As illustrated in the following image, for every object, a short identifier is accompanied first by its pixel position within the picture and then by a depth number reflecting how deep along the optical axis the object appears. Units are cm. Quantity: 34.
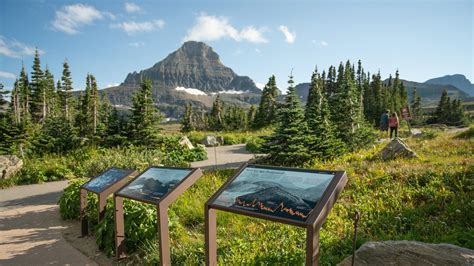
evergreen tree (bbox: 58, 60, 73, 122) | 4156
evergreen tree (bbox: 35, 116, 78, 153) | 1480
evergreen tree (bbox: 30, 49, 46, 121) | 3962
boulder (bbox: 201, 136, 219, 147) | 2277
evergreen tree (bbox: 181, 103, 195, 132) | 4877
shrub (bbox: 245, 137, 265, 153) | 1873
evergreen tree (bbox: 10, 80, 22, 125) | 3238
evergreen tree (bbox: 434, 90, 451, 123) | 5151
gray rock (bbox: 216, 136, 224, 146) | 2430
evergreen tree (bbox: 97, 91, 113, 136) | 1419
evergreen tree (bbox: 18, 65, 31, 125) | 3722
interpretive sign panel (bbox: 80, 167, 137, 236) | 545
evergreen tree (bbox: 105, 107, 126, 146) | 1322
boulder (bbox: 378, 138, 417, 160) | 991
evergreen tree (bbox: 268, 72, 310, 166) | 1011
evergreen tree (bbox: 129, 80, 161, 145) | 1279
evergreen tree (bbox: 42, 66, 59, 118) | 3919
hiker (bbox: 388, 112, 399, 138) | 1778
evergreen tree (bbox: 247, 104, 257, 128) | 6148
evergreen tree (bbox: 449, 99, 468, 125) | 5009
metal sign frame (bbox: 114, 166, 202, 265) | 405
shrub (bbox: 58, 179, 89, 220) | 717
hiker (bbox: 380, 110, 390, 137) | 2352
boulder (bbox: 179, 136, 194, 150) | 1706
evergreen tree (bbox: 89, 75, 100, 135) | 2597
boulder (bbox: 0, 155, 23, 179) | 1177
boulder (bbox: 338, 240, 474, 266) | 316
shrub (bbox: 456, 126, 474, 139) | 1520
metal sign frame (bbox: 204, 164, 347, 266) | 273
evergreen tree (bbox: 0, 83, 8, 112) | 2850
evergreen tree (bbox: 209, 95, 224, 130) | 4778
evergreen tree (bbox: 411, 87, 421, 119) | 6606
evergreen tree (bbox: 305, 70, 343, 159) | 1064
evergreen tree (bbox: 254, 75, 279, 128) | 4075
